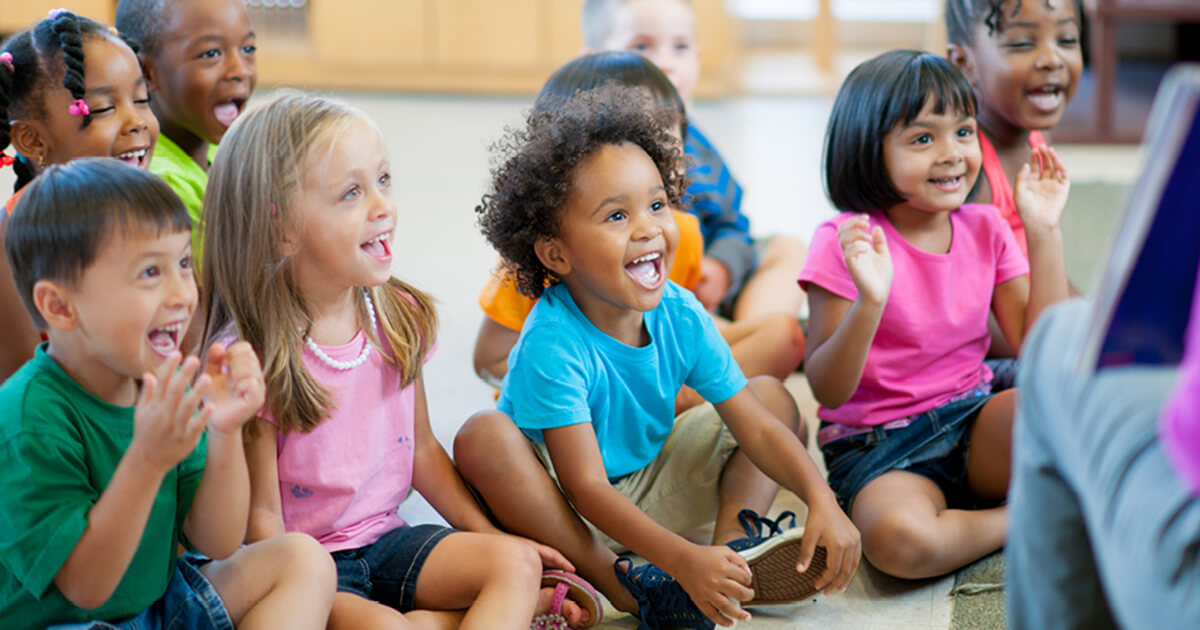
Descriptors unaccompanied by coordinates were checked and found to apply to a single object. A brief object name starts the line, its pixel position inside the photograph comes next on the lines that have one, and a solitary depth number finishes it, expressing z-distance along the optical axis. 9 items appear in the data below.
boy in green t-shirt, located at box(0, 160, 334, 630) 2.14
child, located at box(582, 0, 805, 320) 3.08
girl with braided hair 2.52
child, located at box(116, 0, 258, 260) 2.80
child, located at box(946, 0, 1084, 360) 2.81
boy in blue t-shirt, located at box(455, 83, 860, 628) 2.42
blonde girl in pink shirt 2.37
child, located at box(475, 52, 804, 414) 2.74
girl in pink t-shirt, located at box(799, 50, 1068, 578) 2.59
